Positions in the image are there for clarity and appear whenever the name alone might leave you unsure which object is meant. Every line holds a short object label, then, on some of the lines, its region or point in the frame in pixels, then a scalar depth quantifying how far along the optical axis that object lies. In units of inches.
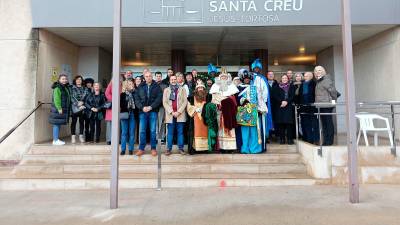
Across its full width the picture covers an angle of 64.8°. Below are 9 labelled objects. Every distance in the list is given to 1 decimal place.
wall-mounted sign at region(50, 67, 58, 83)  339.8
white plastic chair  271.7
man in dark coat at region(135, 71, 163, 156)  270.8
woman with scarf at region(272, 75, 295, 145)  289.3
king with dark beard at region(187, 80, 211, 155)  268.8
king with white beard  268.4
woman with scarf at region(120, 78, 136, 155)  274.4
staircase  242.2
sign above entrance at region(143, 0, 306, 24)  307.9
